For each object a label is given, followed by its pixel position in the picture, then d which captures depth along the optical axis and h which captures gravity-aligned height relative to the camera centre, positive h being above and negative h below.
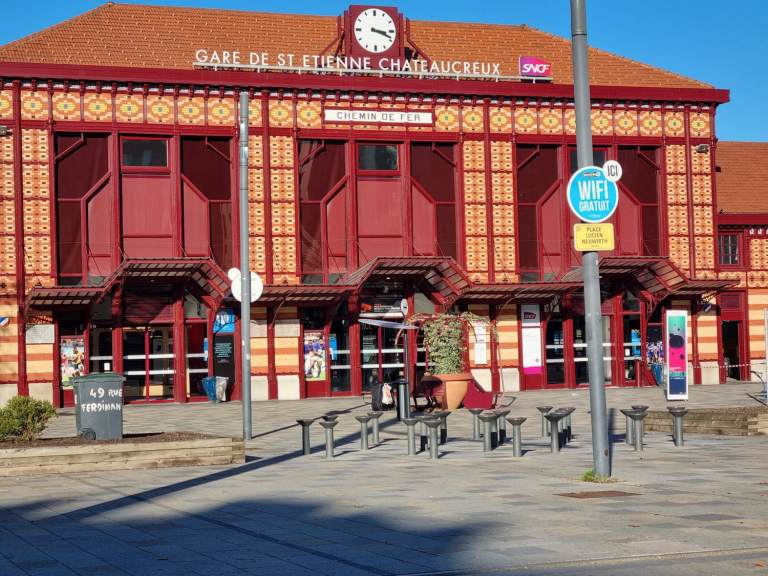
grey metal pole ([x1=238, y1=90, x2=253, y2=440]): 19.45 +1.11
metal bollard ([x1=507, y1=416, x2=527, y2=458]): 15.97 -1.67
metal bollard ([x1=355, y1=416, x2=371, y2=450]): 17.33 -1.72
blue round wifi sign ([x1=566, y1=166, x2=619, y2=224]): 12.27 +1.53
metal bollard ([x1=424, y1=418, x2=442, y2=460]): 15.66 -1.60
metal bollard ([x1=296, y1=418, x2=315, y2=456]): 16.81 -1.74
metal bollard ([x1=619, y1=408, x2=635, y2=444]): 16.96 -1.74
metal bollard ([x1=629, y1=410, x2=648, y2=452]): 16.39 -1.59
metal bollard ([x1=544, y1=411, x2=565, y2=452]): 16.58 -1.64
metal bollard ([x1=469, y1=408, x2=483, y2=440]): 18.95 -1.79
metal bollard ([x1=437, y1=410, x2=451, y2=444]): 18.16 -1.81
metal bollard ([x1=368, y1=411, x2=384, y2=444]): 17.44 -1.60
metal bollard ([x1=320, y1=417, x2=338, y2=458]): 16.30 -1.63
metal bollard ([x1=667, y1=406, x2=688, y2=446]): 17.09 -1.61
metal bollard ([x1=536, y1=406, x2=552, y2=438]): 19.30 -1.81
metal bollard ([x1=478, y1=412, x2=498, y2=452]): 16.78 -1.64
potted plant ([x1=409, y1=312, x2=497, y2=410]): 25.98 -0.74
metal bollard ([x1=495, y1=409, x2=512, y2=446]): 18.11 -1.80
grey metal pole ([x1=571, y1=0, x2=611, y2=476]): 12.22 +0.51
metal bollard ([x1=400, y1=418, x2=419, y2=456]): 16.06 -1.62
